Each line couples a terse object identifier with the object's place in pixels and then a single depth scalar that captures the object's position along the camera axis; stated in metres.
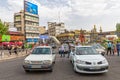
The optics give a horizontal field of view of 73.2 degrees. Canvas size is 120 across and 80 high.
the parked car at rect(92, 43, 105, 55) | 9.12
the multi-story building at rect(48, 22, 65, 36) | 56.59
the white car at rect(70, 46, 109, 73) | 3.90
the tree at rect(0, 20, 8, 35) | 21.35
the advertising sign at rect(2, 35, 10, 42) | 15.11
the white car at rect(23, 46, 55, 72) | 4.25
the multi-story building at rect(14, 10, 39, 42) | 34.66
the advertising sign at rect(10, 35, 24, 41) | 26.95
